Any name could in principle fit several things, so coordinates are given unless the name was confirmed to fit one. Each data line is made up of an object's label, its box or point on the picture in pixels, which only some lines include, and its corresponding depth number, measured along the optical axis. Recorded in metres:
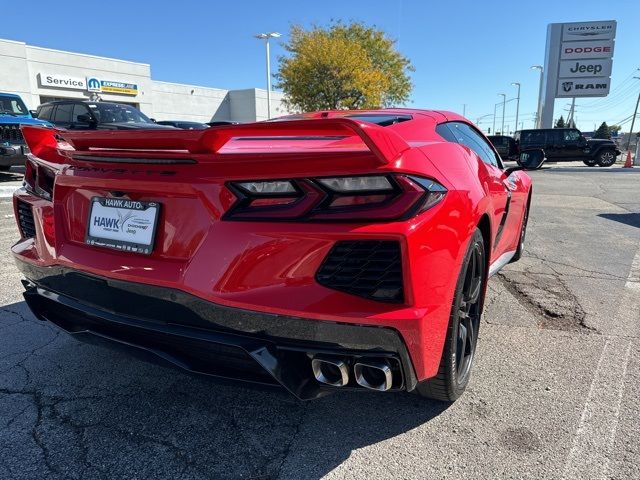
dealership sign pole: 31.00
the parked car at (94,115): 11.71
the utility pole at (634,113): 45.17
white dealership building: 26.50
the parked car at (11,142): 10.34
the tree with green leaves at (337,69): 28.75
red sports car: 1.57
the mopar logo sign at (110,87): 30.64
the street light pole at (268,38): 30.80
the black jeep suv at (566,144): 22.14
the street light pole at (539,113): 32.60
